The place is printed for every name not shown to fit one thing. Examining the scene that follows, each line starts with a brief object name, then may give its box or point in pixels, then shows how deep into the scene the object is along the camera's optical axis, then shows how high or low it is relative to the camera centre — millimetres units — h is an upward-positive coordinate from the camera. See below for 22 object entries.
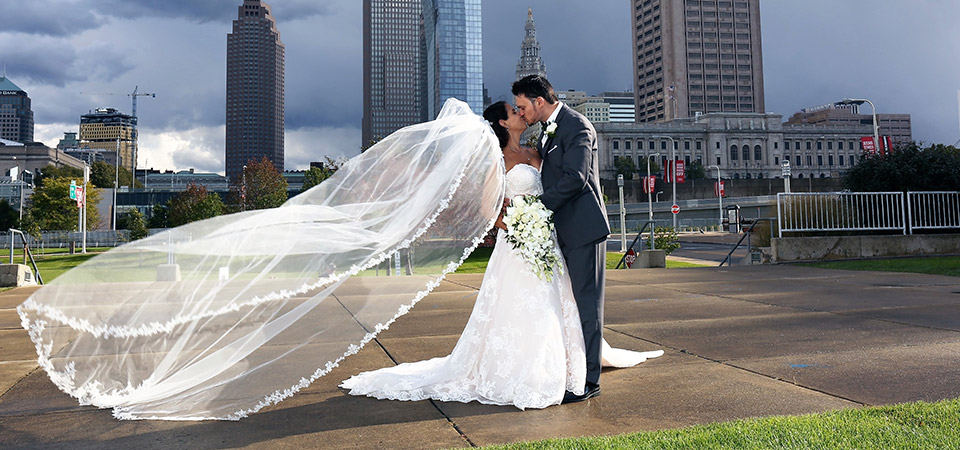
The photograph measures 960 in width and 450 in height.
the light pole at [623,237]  28680 +455
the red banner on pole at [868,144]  28483 +4812
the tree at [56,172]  96056 +13103
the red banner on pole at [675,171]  61256 +7455
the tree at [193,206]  49938 +3996
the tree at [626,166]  115250 +15242
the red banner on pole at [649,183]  55041 +6085
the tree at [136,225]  42672 +2248
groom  4121 +346
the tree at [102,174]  104250 +13614
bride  3871 -313
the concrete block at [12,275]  14375 -452
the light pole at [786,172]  27453 +3307
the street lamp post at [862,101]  31319 +7156
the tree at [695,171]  118188 +14243
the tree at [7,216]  77181 +4936
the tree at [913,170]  18312 +2209
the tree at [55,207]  55562 +4302
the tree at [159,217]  75006 +4389
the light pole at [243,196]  51156 +4665
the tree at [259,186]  47888 +5355
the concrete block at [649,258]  17312 -310
